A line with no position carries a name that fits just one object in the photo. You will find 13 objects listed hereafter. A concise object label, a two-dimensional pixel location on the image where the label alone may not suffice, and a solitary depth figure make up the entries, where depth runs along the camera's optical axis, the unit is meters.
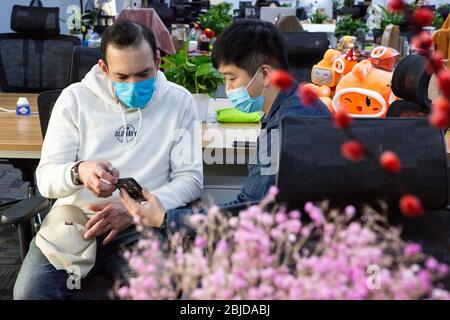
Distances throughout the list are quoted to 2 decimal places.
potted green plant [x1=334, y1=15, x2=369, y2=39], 6.25
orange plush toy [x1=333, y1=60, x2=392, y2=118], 2.50
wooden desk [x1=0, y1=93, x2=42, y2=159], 2.30
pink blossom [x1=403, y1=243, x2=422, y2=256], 0.68
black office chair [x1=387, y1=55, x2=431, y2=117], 2.14
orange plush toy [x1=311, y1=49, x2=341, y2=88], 2.96
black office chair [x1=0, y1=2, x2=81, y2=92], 3.75
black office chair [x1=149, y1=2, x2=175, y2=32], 10.75
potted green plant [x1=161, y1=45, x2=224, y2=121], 2.51
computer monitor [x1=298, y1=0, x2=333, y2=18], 8.28
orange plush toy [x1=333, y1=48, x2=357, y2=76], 2.98
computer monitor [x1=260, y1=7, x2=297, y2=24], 7.13
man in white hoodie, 1.81
